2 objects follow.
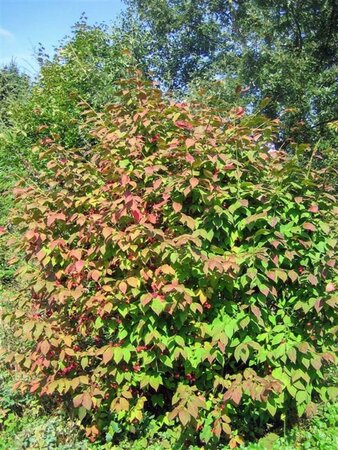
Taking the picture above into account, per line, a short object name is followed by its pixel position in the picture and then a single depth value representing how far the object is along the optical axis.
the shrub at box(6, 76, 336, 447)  2.60
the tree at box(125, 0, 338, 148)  9.10
